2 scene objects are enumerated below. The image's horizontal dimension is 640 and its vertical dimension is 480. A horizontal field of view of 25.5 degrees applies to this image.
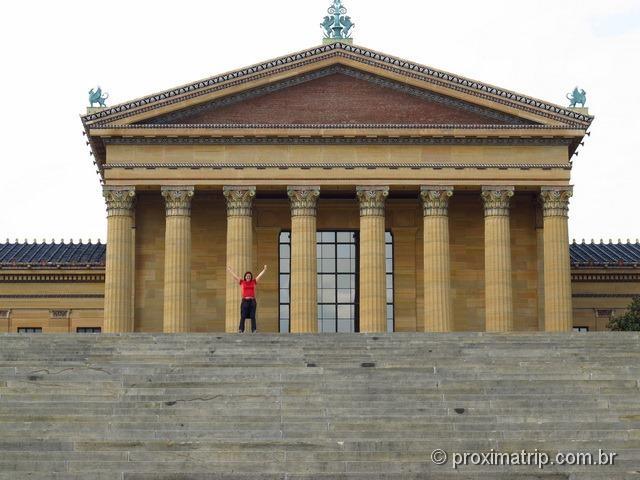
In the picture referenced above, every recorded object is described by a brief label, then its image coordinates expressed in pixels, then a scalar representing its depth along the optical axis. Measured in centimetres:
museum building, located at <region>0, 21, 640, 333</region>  6188
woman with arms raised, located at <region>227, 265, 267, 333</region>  4850
